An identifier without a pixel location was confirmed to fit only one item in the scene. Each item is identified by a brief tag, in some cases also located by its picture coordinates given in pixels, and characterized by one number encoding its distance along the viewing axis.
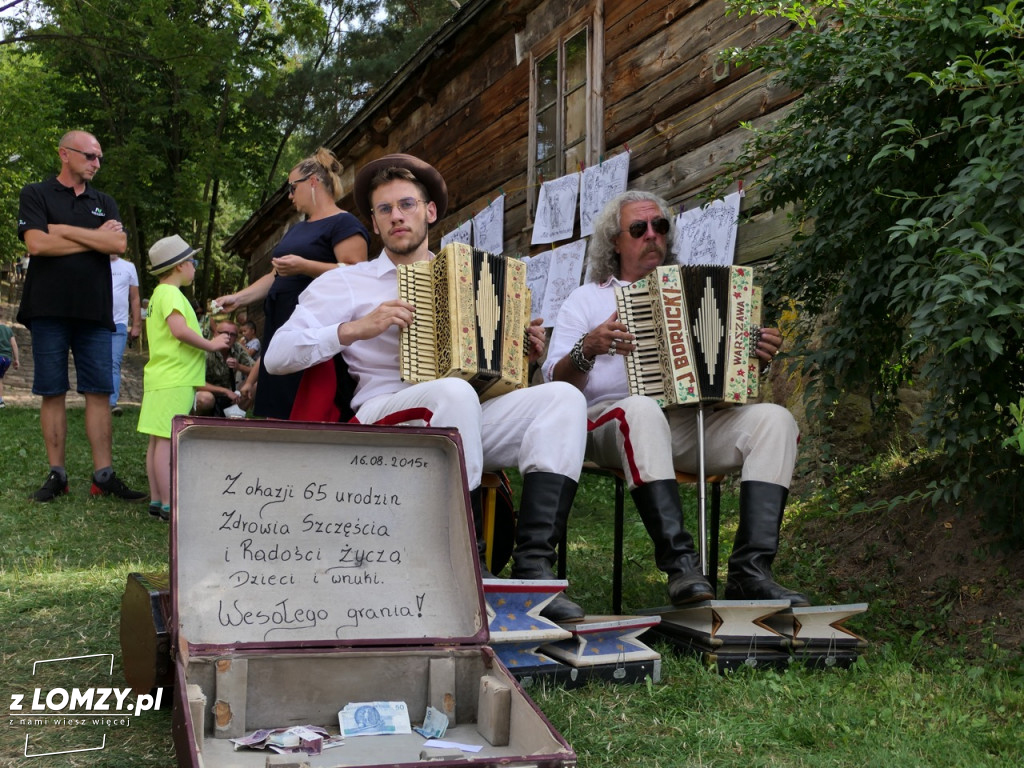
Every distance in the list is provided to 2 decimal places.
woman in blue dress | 3.97
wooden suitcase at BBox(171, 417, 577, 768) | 2.30
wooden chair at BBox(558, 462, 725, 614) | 3.55
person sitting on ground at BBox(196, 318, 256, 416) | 6.71
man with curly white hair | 3.18
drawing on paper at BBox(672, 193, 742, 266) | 6.01
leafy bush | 2.71
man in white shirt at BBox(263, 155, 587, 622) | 3.02
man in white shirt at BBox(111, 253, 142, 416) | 8.71
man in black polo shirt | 5.63
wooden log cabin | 6.41
